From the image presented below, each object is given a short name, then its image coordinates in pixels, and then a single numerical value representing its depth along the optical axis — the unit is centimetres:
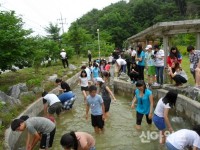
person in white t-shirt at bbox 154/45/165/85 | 751
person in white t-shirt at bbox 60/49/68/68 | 1390
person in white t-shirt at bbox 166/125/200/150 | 295
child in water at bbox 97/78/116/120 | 572
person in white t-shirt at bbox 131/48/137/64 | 1097
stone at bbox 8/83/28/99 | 777
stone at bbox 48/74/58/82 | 1062
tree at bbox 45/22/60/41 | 2646
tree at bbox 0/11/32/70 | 909
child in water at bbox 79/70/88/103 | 807
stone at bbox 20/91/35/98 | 776
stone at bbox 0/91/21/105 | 662
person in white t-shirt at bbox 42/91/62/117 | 572
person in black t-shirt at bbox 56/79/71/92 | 715
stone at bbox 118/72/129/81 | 1045
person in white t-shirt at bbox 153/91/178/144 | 396
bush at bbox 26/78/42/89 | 878
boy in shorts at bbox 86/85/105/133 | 494
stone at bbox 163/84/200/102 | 577
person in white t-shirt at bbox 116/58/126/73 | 1066
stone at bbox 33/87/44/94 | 840
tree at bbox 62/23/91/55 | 2448
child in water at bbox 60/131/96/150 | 281
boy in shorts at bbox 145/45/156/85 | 776
